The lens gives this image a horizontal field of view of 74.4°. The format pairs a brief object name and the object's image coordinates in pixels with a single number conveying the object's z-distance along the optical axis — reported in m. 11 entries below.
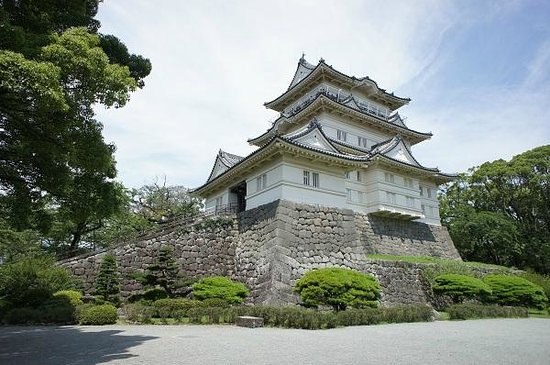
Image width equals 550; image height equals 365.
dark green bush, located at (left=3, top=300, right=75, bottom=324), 13.19
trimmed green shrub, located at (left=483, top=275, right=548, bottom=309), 18.66
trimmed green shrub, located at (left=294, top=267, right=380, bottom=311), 13.77
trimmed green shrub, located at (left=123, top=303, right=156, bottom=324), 13.17
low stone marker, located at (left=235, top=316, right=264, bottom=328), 11.89
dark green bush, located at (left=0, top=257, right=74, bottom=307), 14.80
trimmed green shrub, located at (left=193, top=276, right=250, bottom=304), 15.38
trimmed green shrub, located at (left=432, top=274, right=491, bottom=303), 17.62
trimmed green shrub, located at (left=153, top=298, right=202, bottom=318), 13.67
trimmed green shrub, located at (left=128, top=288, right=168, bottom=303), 15.27
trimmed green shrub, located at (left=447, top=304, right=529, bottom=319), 15.45
